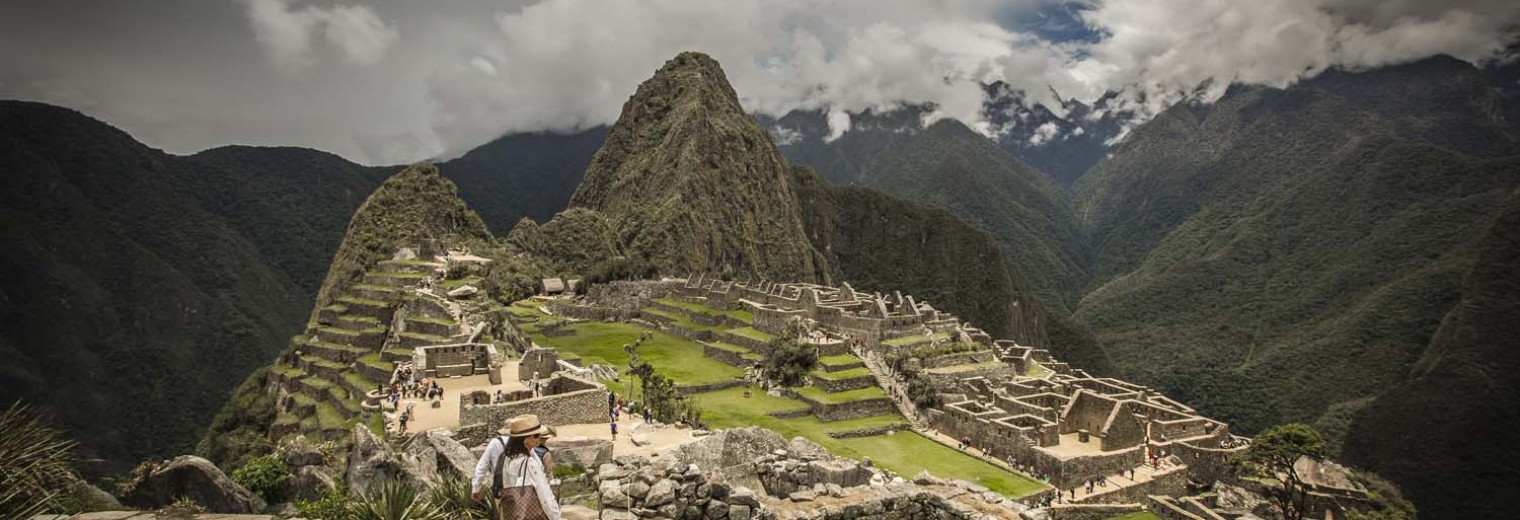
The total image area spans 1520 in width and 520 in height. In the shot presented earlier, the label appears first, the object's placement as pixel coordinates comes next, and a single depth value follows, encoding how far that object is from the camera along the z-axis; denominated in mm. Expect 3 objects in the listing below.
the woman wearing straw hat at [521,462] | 7133
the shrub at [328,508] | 9523
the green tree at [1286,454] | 30125
